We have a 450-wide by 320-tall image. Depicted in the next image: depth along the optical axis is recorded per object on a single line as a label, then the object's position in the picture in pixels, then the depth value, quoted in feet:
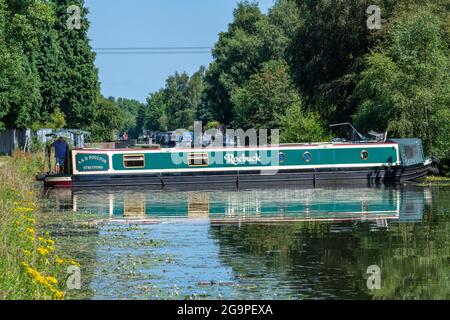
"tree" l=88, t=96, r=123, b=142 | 308.07
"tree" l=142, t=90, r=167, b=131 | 606.55
